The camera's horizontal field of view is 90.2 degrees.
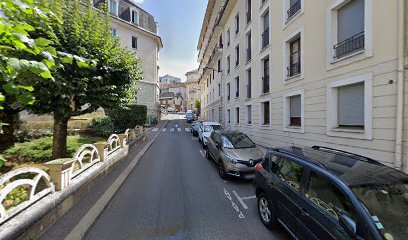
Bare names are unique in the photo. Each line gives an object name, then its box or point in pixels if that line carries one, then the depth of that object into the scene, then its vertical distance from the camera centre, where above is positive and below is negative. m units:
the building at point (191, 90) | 77.75 +10.42
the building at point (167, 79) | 106.66 +20.14
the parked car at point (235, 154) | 5.90 -1.18
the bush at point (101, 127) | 12.63 -0.62
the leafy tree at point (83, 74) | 5.79 +1.36
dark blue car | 2.02 -0.97
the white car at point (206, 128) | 11.86 -0.73
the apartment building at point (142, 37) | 24.14 +10.42
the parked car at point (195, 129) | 17.49 -1.12
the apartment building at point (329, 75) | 4.82 +1.38
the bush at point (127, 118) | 15.62 -0.07
